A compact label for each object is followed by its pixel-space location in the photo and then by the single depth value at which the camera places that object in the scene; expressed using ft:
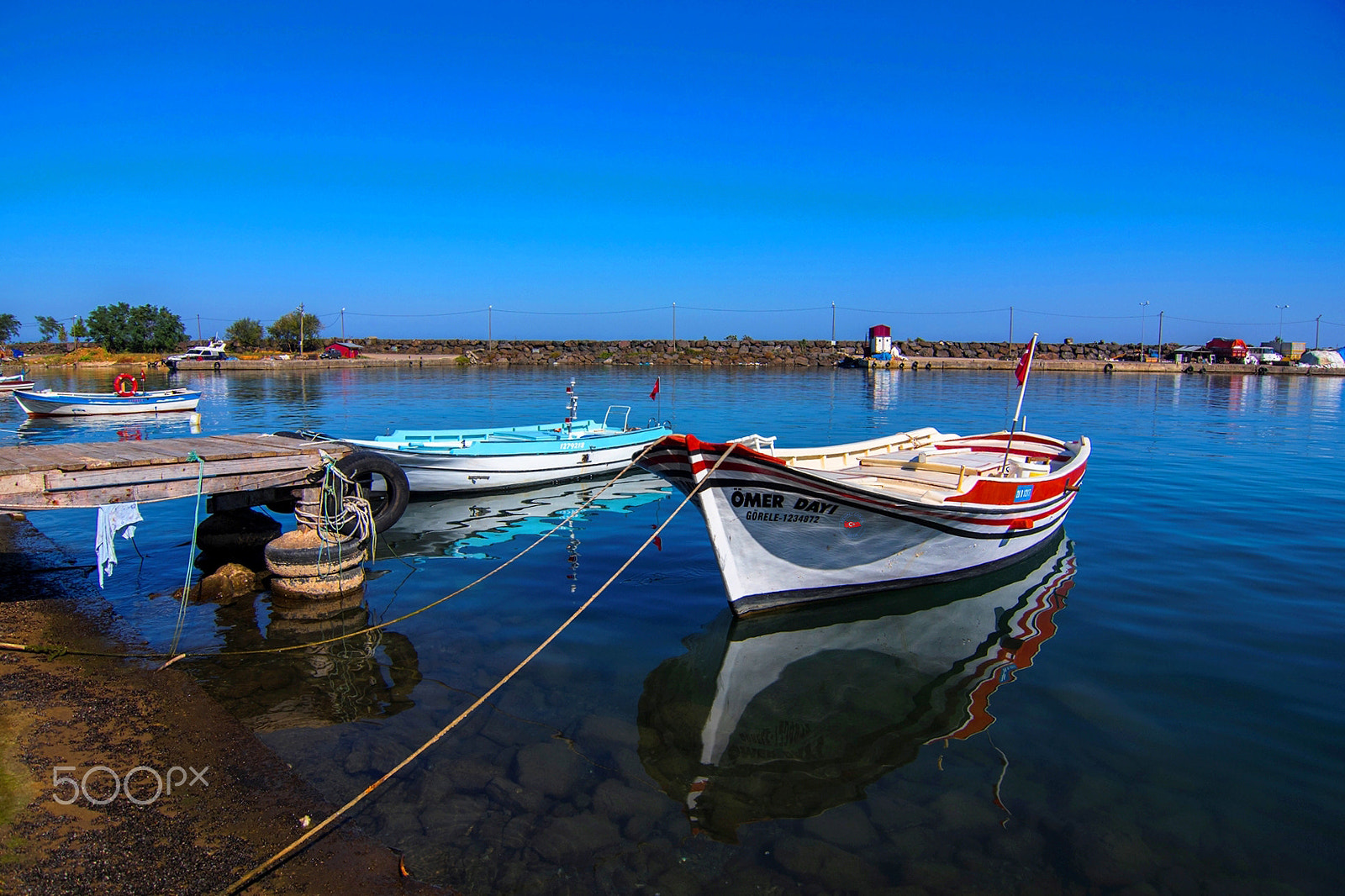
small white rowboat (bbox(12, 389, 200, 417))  103.81
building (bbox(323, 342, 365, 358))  277.03
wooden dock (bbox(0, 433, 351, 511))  27.37
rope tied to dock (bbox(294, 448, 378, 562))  34.58
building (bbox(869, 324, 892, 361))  277.85
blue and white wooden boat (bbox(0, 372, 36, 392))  135.79
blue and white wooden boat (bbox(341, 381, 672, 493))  53.21
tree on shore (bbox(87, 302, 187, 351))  244.83
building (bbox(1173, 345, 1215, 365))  297.74
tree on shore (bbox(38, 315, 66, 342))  279.28
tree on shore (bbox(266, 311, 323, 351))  286.05
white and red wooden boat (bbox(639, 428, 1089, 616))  29.04
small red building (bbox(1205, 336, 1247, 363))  294.46
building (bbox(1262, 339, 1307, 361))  308.81
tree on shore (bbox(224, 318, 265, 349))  285.43
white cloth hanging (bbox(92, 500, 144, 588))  29.81
